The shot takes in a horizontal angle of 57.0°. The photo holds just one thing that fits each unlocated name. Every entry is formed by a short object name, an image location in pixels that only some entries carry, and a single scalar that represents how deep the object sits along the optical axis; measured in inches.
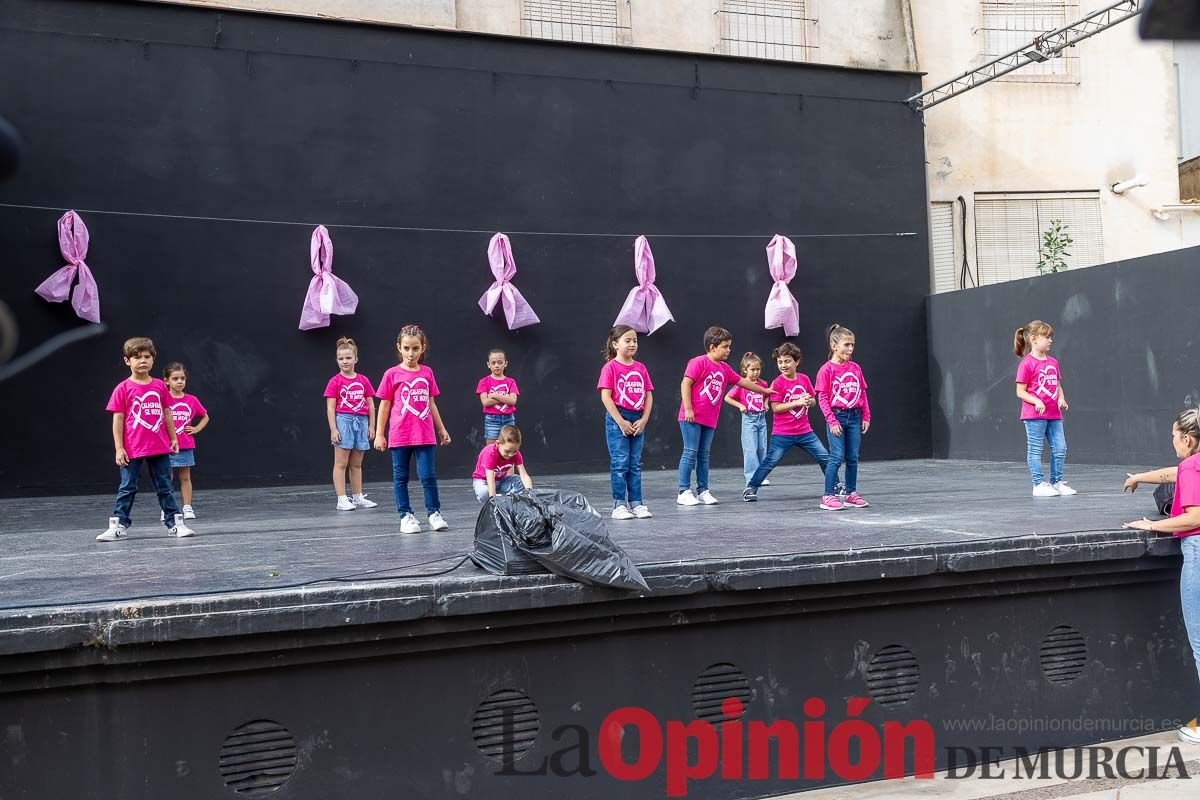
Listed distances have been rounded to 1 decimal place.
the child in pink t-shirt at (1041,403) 385.4
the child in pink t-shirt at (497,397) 447.8
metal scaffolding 559.5
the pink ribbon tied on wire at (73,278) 505.7
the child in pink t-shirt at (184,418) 402.3
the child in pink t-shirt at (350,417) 419.5
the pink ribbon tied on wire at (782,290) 641.0
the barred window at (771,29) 699.4
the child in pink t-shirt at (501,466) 315.8
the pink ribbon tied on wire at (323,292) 553.0
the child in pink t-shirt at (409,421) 315.6
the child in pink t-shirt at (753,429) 454.6
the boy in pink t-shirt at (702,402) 366.6
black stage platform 169.5
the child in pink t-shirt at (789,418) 381.7
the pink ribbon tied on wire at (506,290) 588.7
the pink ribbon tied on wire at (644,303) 616.1
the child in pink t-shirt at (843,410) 354.9
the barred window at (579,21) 662.5
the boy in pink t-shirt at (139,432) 309.4
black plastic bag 190.9
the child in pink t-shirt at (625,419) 336.8
